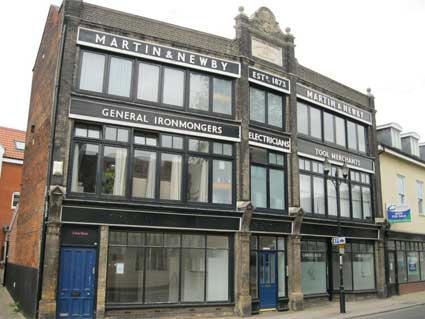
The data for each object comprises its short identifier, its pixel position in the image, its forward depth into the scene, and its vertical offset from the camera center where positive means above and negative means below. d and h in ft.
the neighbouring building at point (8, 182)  111.65 +16.07
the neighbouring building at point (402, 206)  80.33 +8.86
